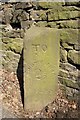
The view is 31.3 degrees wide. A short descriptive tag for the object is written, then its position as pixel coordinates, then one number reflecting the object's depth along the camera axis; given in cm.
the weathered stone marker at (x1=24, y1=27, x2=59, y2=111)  220
